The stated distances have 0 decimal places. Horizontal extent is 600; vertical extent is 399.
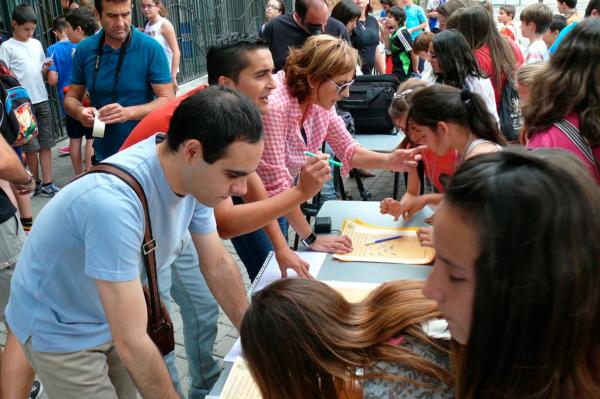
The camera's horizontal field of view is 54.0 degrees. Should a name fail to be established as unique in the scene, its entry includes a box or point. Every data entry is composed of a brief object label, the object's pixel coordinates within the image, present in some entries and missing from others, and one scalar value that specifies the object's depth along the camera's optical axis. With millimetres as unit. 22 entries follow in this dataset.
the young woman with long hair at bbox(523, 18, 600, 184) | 1889
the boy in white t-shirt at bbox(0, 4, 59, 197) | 5031
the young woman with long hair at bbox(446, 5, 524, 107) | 3830
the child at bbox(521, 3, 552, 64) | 5148
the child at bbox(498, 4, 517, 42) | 7289
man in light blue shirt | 1331
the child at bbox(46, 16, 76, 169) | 5160
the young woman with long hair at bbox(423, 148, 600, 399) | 782
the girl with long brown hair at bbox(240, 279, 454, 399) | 1137
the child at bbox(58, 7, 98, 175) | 4824
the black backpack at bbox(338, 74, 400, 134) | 4652
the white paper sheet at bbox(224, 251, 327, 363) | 2150
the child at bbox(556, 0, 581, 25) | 5827
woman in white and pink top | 2377
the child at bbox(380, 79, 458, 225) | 2592
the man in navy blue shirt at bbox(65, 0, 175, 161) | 3209
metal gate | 6215
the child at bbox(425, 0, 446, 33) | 9141
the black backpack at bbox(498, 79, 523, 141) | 3805
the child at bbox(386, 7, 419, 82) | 6566
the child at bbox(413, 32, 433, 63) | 5055
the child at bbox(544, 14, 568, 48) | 5422
